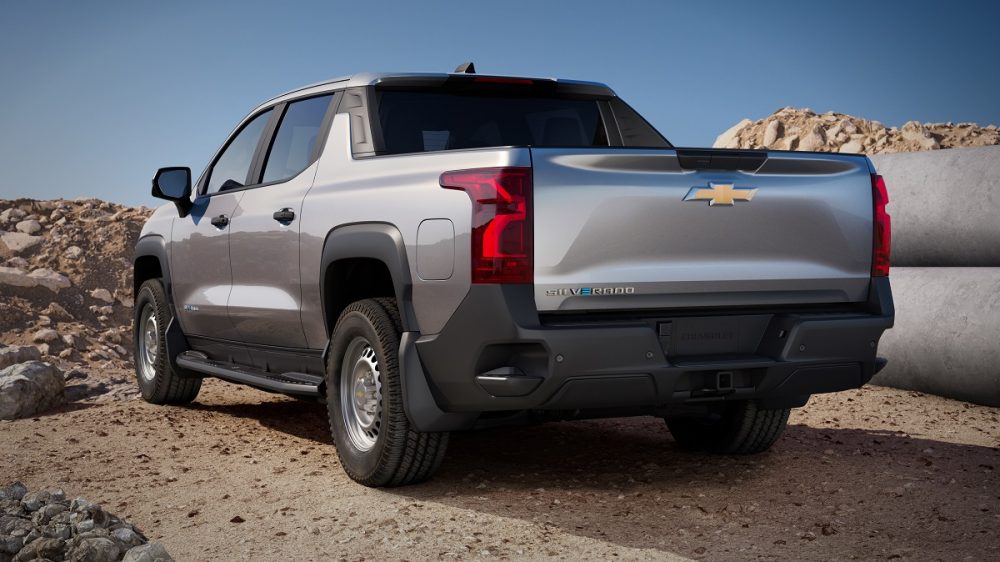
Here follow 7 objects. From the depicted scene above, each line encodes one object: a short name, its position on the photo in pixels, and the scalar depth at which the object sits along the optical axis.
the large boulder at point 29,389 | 8.15
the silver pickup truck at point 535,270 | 4.43
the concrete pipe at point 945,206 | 8.56
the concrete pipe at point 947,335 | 8.12
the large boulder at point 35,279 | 14.98
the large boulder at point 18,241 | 17.36
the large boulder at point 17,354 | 9.72
